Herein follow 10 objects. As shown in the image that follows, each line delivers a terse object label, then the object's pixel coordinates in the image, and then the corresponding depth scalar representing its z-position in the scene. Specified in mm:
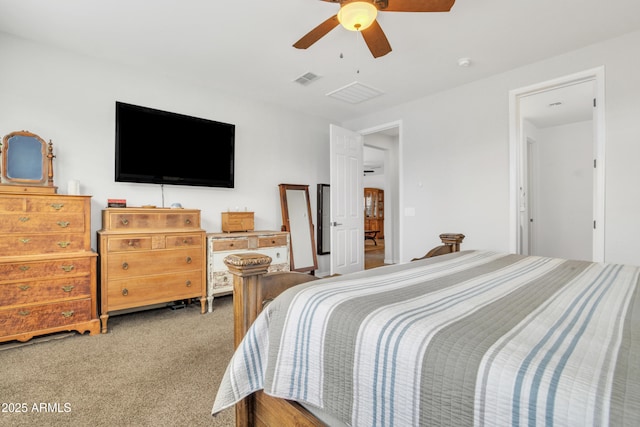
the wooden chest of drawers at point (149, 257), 2670
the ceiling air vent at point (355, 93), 3685
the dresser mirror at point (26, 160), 2546
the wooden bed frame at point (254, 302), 1066
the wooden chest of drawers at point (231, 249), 3217
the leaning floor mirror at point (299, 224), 4316
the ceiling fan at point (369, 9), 1743
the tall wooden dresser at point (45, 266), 2264
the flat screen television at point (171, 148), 3072
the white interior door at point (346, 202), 4355
